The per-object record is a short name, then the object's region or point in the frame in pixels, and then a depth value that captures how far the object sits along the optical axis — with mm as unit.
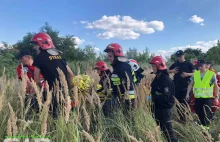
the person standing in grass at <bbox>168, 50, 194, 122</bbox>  6777
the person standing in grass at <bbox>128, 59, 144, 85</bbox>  6176
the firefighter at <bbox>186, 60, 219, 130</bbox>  5543
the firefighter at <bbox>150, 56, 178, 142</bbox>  4234
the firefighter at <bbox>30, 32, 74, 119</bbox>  3628
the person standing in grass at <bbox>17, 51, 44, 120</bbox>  4209
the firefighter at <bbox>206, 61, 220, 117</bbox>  5695
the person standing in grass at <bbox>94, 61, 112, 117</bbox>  4004
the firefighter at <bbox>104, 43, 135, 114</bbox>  4086
